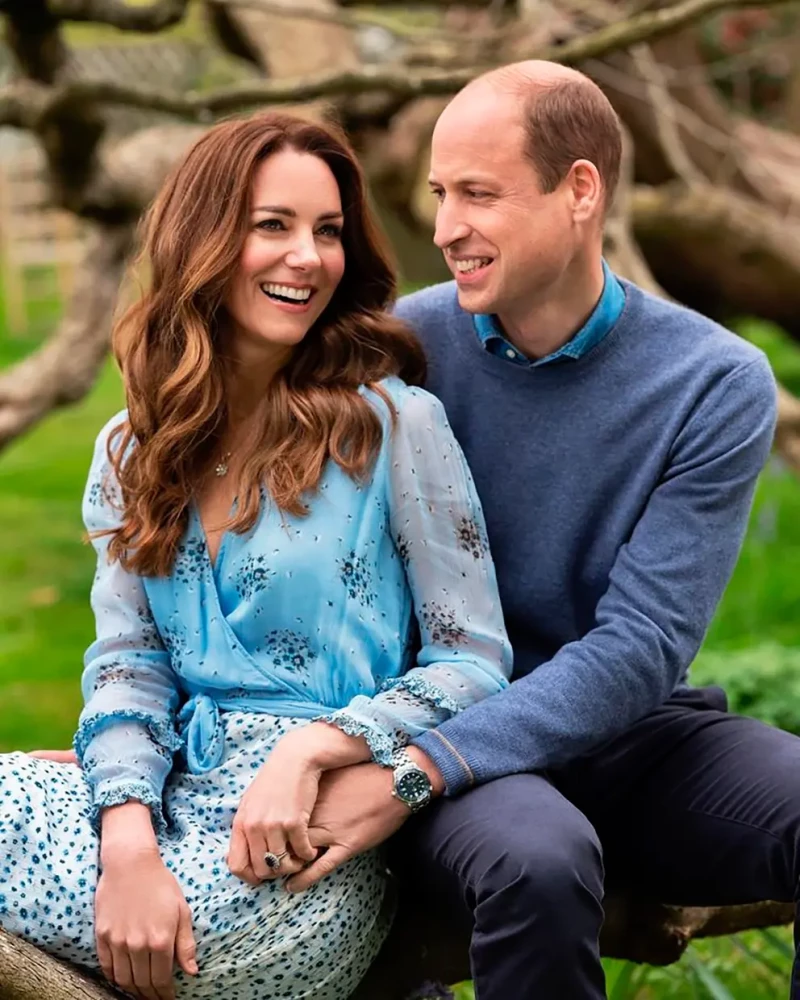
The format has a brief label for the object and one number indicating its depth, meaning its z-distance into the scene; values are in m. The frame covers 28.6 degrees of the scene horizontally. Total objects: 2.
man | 2.11
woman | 2.01
